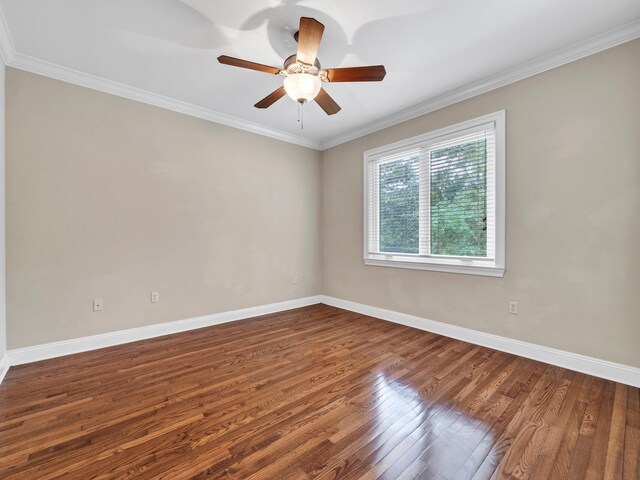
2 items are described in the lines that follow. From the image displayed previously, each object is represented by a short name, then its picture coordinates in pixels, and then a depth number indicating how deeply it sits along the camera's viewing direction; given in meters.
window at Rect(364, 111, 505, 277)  2.96
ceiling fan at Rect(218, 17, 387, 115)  1.98
